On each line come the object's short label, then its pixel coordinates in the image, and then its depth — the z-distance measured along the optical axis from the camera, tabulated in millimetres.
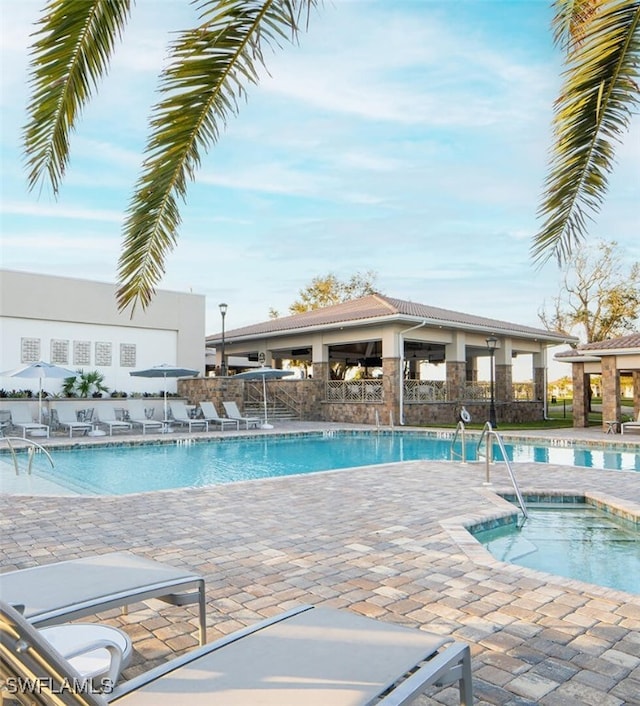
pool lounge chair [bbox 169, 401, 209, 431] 19781
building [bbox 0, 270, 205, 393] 21625
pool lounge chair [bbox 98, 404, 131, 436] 18628
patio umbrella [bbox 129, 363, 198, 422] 20031
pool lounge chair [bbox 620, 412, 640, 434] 18938
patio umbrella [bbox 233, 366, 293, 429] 20906
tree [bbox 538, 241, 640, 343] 34094
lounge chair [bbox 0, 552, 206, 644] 2555
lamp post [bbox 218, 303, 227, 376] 22798
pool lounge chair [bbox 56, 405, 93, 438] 18250
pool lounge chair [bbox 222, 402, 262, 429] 20641
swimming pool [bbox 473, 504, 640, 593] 5672
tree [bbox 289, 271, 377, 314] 41281
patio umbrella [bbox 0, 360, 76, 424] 16750
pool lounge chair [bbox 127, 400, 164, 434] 19150
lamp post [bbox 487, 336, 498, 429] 21027
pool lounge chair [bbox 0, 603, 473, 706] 1521
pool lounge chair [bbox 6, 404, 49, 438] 17391
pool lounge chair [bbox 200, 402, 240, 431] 20078
